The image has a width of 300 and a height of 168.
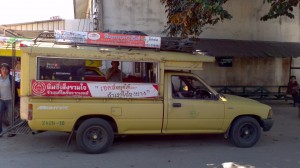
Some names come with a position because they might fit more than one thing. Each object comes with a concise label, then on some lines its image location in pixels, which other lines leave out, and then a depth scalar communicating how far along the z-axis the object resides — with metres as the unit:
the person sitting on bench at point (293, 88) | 14.11
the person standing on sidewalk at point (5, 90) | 8.09
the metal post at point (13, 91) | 7.31
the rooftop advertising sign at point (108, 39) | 6.74
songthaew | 6.46
